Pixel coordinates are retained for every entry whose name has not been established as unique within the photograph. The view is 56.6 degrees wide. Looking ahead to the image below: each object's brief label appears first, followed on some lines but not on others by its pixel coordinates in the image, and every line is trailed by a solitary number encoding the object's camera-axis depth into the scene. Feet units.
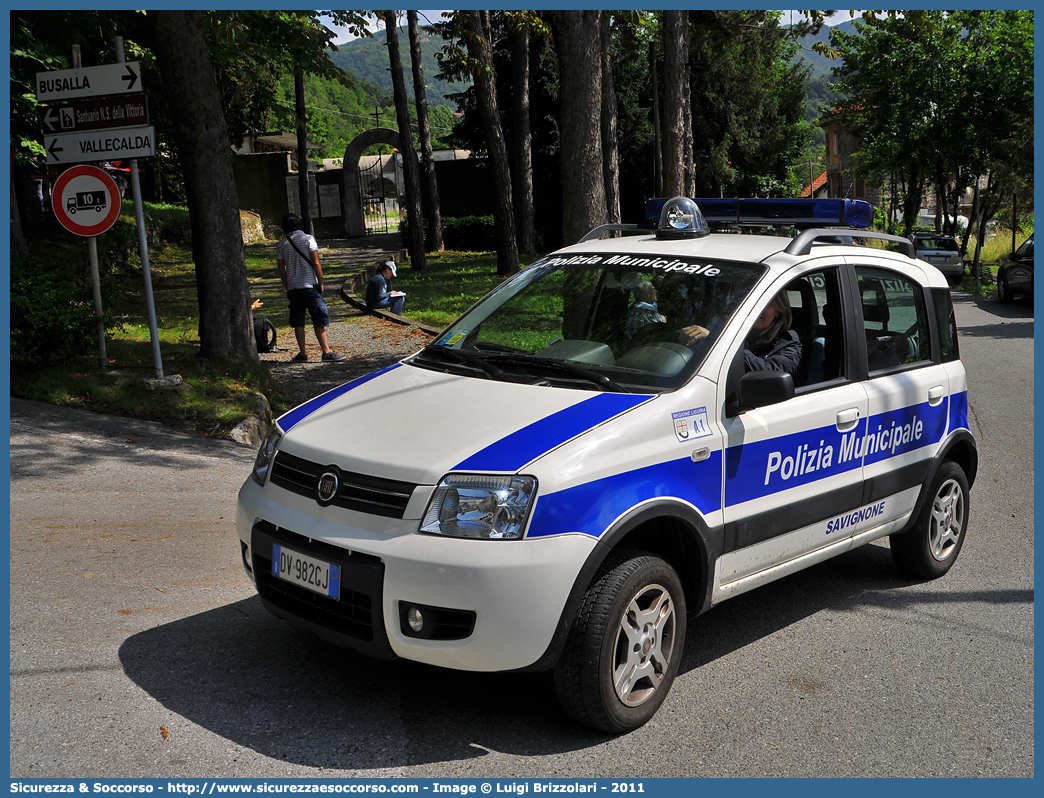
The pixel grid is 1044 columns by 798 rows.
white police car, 11.60
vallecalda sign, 30.37
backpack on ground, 44.01
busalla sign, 30.07
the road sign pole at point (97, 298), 31.63
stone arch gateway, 132.87
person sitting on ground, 54.85
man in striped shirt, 41.14
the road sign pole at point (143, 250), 30.48
